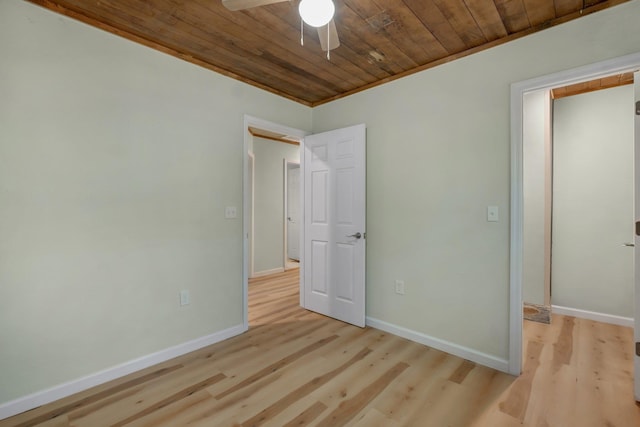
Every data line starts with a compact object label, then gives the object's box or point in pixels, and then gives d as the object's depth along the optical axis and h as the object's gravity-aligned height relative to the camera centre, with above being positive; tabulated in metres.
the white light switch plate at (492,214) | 2.24 -0.02
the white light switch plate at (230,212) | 2.74 -0.01
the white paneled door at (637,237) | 1.80 -0.16
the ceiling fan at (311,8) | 1.37 +0.97
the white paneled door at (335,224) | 3.00 -0.15
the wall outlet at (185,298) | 2.46 -0.74
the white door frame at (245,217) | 2.87 -0.06
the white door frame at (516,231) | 2.12 -0.15
